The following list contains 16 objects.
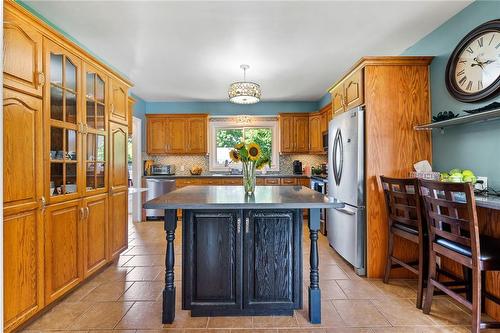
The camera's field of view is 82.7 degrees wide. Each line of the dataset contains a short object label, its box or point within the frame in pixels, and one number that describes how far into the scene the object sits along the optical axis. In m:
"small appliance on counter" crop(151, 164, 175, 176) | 5.86
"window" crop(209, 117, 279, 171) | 6.16
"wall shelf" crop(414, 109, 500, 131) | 1.98
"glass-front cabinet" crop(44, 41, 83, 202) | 2.11
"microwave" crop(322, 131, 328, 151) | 5.07
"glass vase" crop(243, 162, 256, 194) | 2.35
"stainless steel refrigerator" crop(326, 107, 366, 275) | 2.84
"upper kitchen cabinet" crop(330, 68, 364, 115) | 2.88
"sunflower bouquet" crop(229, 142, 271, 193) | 2.30
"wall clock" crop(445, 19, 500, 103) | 2.16
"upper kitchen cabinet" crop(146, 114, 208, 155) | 5.82
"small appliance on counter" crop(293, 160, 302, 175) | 6.00
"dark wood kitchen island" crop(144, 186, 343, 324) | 2.00
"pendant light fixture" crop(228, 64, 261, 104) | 3.51
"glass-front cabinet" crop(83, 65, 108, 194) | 2.60
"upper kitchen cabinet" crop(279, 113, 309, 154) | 5.91
